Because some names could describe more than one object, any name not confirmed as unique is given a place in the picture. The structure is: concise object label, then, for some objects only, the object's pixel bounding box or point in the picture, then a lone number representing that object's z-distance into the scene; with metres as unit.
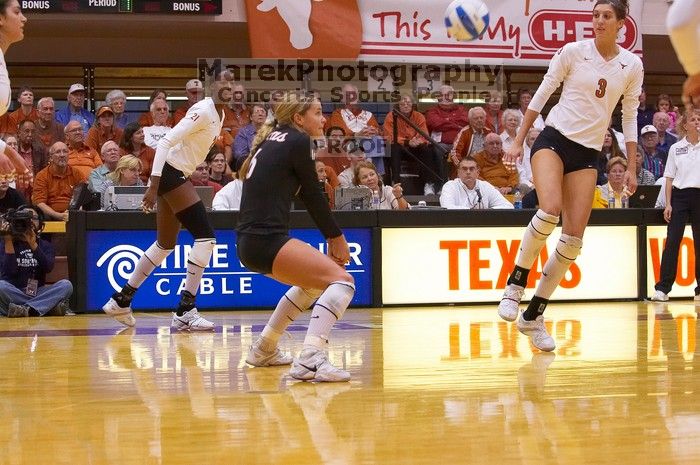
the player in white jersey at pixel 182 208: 8.66
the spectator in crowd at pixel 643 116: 16.86
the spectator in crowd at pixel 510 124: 14.85
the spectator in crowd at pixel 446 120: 15.66
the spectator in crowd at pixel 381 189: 12.15
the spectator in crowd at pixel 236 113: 14.69
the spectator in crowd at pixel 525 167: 14.22
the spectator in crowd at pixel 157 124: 13.59
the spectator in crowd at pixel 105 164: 12.21
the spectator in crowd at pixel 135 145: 13.34
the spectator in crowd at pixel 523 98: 15.98
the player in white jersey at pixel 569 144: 6.99
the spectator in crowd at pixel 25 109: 14.16
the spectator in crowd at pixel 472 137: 14.62
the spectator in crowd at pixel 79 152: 13.09
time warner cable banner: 10.99
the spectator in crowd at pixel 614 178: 12.74
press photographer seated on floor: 10.64
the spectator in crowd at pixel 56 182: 12.29
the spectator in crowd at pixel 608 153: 14.41
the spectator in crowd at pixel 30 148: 13.24
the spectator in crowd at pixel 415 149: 14.90
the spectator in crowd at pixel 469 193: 12.17
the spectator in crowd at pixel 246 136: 13.87
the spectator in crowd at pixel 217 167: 12.81
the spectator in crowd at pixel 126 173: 11.53
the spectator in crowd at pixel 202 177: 12.44
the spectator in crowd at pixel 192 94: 14.43
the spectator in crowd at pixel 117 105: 14.26
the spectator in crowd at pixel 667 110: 16.62
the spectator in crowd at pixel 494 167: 13.74
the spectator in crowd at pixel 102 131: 13.88
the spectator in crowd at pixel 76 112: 14.34
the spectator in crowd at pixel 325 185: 12.03
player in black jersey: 5.62
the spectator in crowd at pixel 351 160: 12.93
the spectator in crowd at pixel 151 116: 13.84
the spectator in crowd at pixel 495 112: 15.43
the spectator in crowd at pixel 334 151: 14.52
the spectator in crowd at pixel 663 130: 16.09
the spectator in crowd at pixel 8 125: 14.00
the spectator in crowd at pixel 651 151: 15.38
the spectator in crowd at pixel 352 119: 14.92
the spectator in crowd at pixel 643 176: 14.50
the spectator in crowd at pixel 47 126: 13.70
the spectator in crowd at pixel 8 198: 11.50
